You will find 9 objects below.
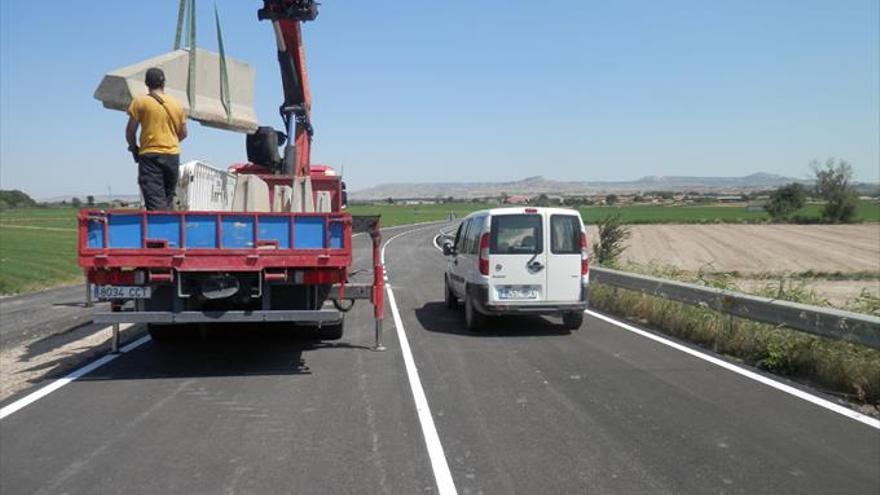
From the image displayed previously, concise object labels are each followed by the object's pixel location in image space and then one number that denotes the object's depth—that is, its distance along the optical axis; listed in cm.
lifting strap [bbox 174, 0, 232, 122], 1018
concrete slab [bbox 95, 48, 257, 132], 946
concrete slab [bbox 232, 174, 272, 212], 1025
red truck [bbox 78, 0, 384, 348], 830
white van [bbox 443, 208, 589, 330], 1191
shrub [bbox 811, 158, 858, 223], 7938
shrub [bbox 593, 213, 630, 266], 2145
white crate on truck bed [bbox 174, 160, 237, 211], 988
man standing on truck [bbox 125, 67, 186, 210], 888
